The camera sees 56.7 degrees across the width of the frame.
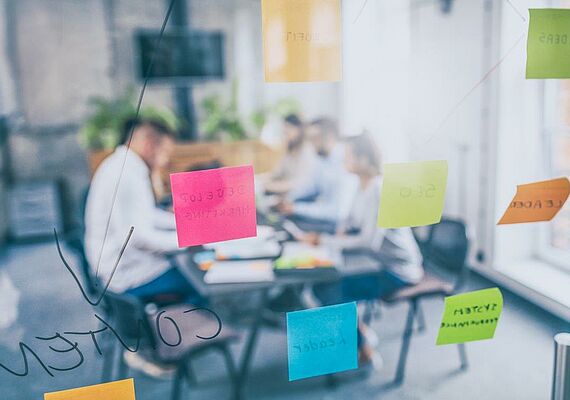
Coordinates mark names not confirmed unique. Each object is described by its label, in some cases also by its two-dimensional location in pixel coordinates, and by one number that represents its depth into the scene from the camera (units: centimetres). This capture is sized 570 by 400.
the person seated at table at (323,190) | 298
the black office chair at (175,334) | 84
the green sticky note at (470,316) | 76
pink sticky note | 61
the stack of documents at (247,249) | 196
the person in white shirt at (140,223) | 149
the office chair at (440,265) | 204
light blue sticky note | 68
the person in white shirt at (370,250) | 201
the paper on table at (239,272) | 177
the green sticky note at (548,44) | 75
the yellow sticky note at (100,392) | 59
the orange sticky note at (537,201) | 80
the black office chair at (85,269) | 78
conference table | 174
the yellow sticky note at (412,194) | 72
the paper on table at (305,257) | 188
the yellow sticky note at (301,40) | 64
